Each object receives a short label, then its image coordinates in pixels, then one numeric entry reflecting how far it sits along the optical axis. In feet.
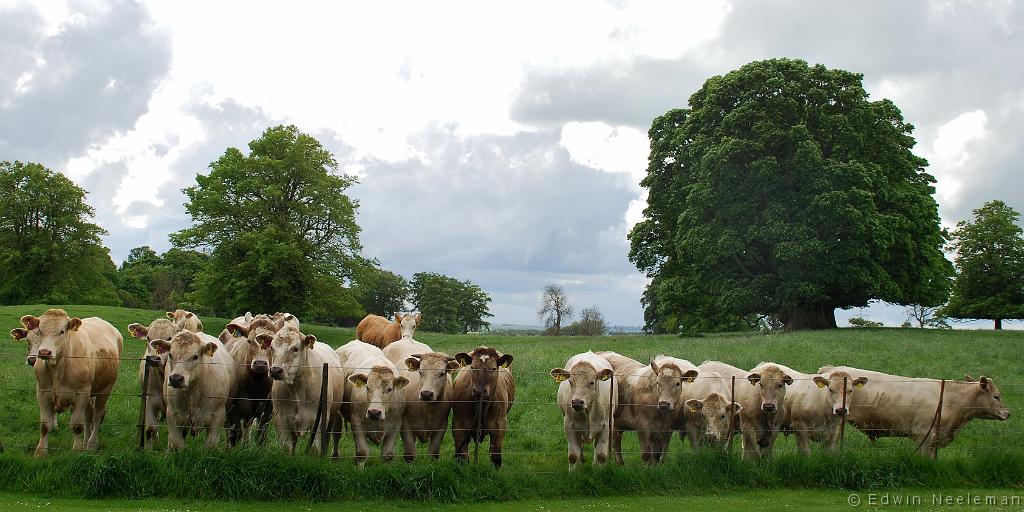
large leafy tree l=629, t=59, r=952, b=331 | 110.93
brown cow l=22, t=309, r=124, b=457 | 39.52
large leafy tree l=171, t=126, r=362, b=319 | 132.98
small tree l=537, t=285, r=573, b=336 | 314.35
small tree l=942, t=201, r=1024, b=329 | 174.50
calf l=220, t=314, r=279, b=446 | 41.65
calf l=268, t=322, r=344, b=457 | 37.86
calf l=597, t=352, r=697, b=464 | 42.16
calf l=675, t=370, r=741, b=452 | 42.32
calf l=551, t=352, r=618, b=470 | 40.27
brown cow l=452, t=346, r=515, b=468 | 38.99
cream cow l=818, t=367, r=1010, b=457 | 46.16
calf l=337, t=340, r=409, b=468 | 37.47
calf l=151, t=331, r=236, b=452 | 36.98
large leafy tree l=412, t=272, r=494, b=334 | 314.76
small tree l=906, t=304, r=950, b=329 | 246.27
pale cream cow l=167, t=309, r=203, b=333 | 54.49
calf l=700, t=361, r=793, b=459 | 43.37
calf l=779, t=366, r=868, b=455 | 43.96
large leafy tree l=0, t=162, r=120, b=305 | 169.58
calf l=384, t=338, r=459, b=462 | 39.50
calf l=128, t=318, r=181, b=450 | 38.78
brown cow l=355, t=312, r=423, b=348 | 78.28
